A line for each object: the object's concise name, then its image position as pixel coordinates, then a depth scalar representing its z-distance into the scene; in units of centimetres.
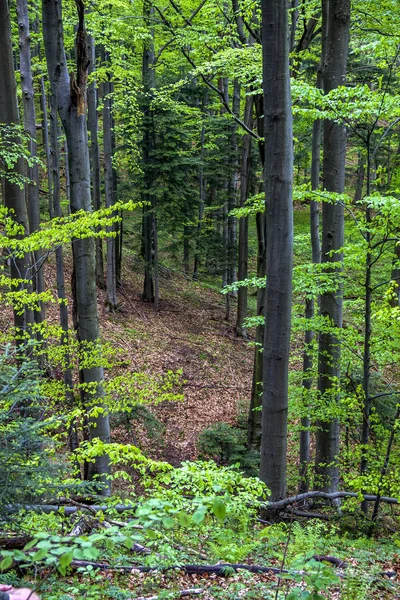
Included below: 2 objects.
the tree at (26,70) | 859
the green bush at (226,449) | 955
